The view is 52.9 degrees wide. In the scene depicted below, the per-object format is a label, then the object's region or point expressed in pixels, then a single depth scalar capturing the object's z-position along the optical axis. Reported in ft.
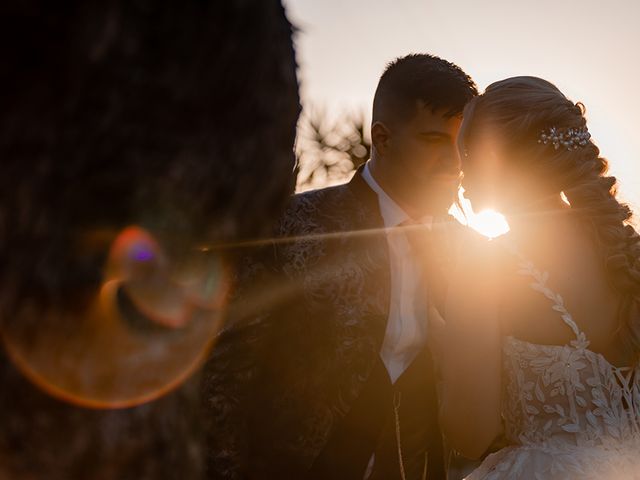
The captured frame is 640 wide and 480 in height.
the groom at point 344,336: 10.23
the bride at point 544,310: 8.61
